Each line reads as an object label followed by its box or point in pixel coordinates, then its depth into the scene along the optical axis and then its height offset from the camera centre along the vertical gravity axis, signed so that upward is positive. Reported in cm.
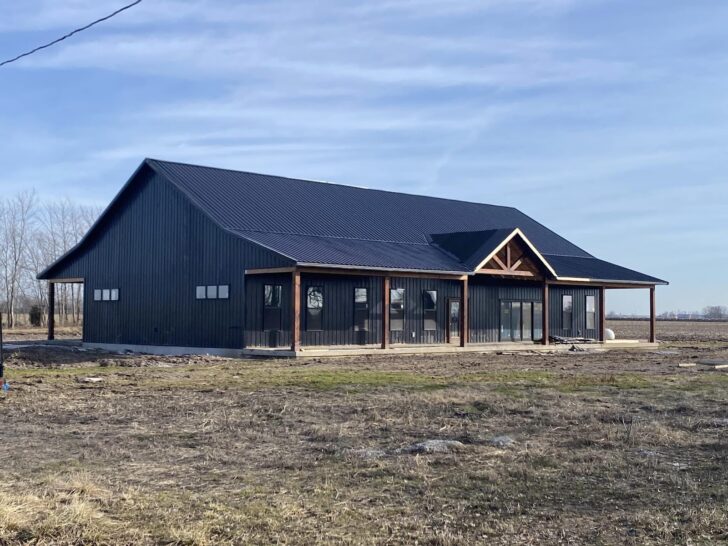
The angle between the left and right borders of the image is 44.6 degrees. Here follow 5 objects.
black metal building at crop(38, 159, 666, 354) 2853 +142
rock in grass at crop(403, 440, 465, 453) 948 -146
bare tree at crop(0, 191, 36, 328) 7250 +394
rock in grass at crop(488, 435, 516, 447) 985 -145
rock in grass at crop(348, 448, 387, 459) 921 -149
